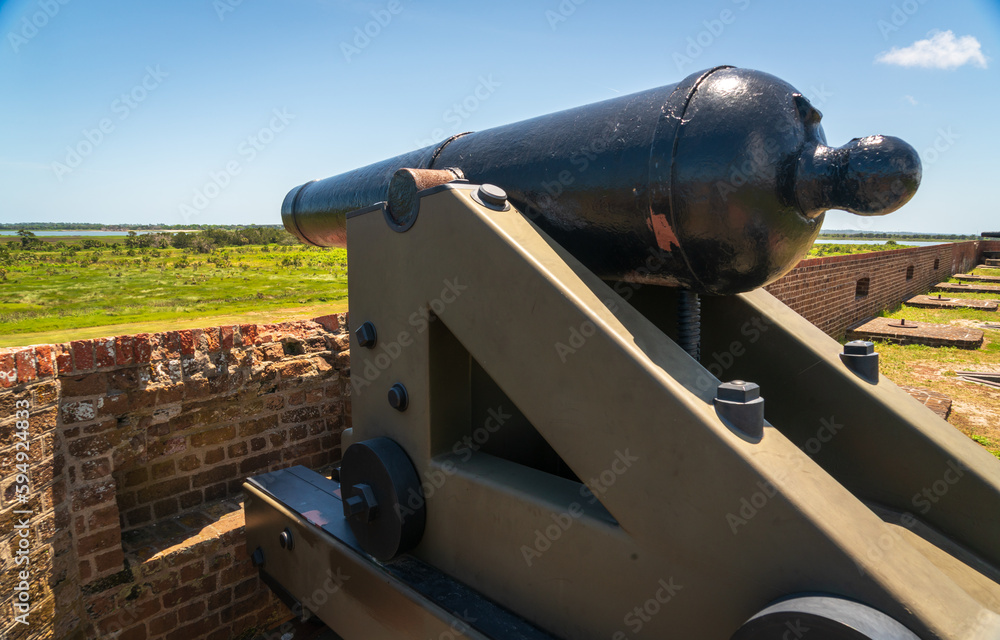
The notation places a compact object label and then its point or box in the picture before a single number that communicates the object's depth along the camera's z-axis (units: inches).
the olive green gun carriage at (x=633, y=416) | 42.4
